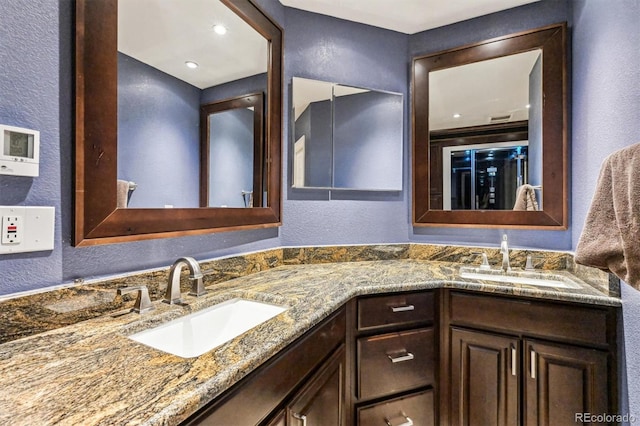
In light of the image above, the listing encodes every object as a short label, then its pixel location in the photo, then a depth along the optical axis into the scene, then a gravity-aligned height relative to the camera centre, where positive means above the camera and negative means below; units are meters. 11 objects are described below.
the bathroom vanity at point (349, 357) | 0.59 -0.40
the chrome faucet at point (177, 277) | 1.05 -0.22
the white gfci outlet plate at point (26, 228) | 0.74 -0.04
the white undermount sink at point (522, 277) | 1.52 -0.33
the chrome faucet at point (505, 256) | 1.71 -0.23
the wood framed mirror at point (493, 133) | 1.73 +0.50
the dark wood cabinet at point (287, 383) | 0.66 -0.46
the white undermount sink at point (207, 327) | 0.92 -0.38
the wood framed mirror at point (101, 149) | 0.87 +0.20
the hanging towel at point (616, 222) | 0.85 -0.02
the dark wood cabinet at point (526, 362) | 1.23 -0.64
